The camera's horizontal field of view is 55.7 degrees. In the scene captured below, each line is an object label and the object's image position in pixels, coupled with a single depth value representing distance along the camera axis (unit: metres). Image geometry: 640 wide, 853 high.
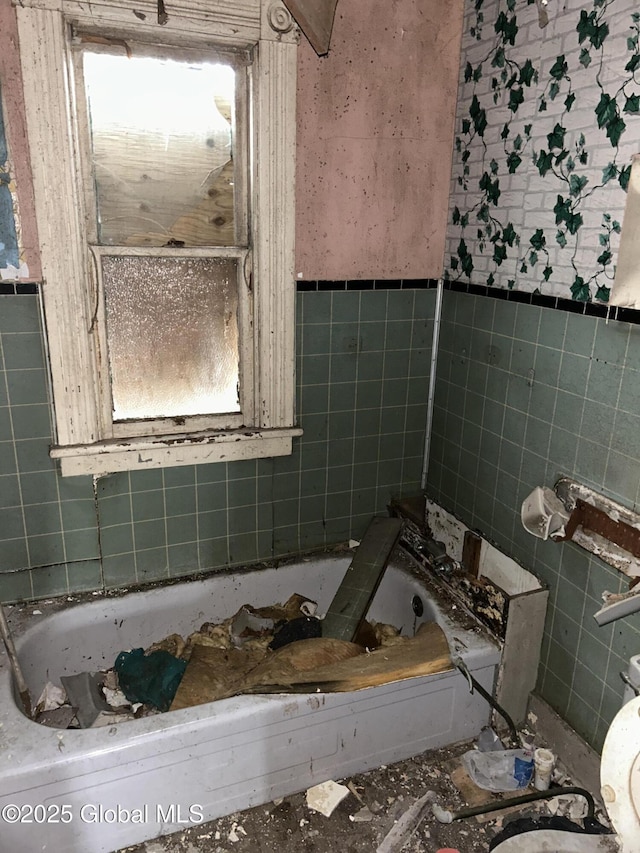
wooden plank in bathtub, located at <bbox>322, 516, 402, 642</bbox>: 2.61
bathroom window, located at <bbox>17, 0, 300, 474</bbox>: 2.28
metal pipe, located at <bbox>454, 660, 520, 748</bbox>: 2.28
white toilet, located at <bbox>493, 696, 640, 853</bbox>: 1.51
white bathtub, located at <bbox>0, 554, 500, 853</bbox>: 1.92
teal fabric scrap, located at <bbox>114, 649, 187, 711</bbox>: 2.49
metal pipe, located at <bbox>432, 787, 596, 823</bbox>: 2.09
